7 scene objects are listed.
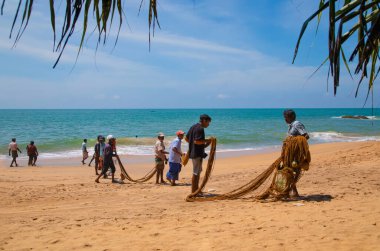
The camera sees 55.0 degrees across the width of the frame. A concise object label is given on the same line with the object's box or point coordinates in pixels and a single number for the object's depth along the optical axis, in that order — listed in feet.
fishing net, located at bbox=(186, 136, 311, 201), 19.99
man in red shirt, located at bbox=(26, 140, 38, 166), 54.19
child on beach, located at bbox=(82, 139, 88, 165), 55.15
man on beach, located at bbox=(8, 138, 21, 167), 54.33
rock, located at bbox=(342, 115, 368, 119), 258.37
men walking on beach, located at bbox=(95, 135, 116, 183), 32.36
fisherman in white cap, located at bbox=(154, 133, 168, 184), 31.40
